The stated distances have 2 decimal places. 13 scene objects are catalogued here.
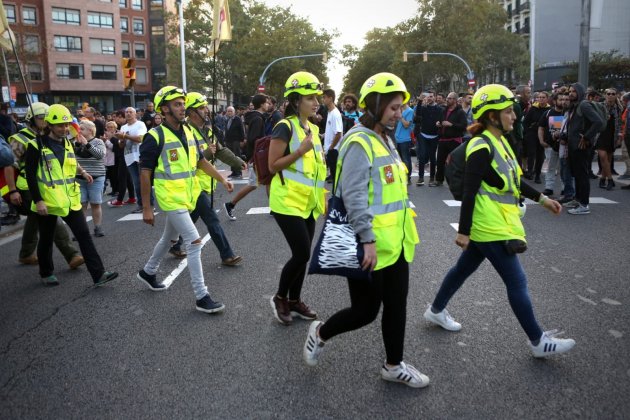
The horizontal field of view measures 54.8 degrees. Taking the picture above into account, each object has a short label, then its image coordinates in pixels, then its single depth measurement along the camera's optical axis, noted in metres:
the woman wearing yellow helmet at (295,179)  4.45
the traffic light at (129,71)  18.30
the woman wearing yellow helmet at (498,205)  3.71
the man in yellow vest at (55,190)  5.82
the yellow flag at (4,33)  6.62
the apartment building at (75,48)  58.00
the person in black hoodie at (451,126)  12.09
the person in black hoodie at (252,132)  9.44
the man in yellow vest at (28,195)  6.06
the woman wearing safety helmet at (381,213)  3.17
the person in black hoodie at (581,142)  9.10
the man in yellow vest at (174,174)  4.94
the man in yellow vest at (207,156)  6.43
